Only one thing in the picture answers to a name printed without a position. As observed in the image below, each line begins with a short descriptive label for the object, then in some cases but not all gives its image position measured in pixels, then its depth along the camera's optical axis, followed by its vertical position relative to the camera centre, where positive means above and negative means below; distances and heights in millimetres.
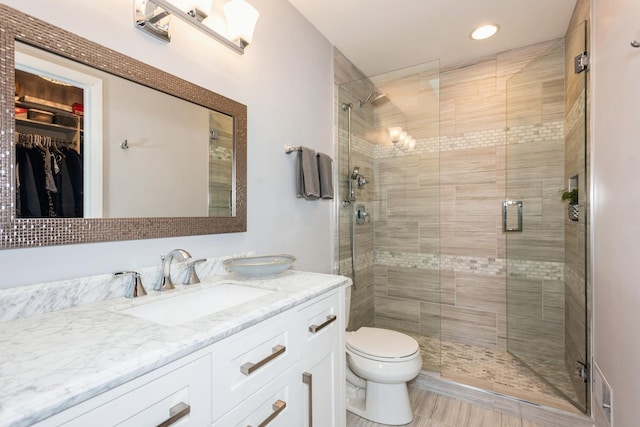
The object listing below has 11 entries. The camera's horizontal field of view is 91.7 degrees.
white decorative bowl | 1356 -237
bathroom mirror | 856 +238
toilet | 1747 -917
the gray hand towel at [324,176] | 2068 +244
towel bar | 1897 +392
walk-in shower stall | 2174 +1
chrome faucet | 1169 -208
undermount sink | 1039 -341
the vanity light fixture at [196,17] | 1154 +787
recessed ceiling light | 2169 +1292
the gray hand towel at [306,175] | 1917 +234
